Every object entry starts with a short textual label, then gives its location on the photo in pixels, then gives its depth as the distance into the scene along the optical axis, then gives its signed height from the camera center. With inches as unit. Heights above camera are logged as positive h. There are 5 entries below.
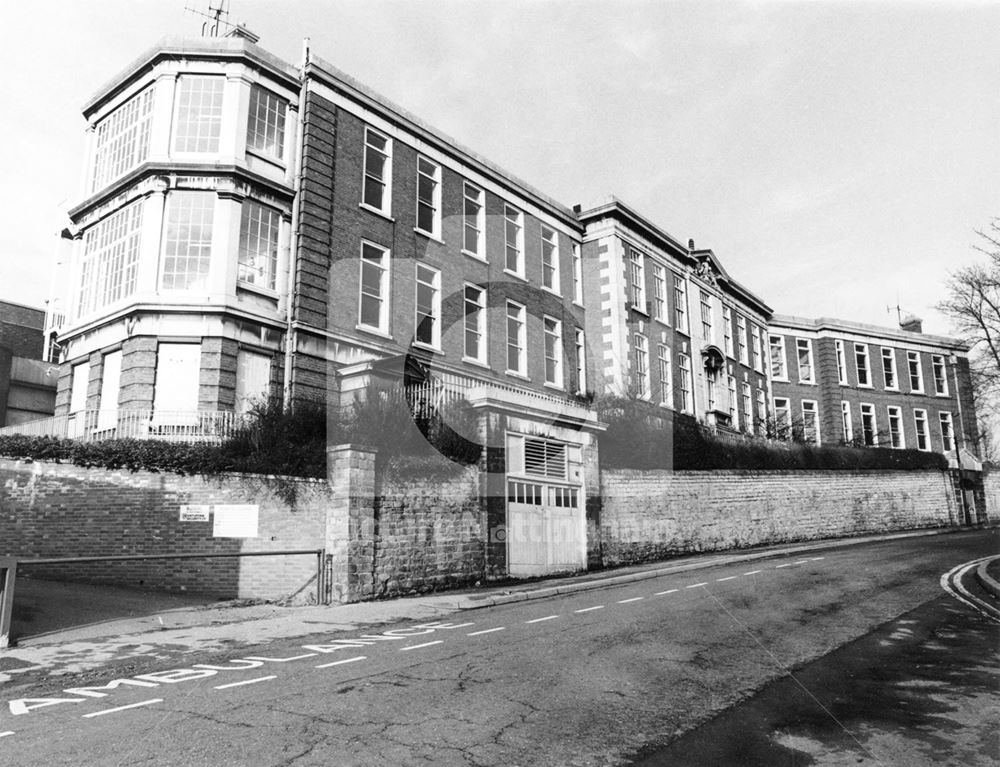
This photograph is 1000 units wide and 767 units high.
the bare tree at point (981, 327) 1245.1 +316.6
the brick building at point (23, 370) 1191.6 +244.4
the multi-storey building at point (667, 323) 1198.3 +346.4
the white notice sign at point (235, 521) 535.2 +2.3
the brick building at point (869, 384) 1836.9 +337.4
